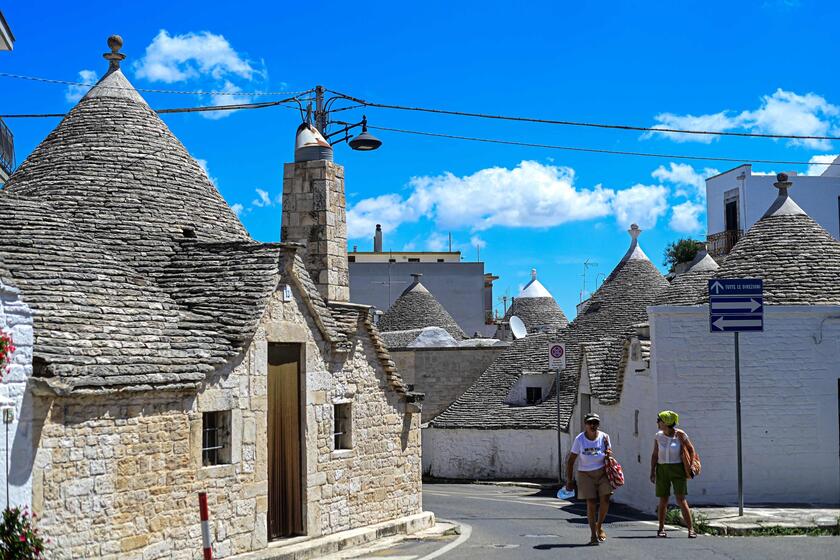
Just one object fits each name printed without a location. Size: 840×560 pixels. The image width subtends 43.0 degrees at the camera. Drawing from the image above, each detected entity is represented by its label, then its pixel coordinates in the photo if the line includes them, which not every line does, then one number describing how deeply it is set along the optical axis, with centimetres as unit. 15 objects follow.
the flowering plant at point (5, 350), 956
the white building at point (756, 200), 4222
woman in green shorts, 1289
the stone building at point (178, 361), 1083
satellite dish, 4234
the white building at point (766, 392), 1734
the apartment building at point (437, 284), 5703
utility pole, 2220
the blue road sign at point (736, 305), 1504
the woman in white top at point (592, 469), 1248
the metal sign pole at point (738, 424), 1469
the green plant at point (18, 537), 961
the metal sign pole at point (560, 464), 2668
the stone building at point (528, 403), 2978
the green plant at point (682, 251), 5075
